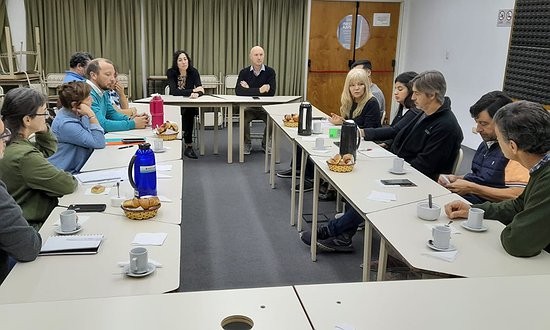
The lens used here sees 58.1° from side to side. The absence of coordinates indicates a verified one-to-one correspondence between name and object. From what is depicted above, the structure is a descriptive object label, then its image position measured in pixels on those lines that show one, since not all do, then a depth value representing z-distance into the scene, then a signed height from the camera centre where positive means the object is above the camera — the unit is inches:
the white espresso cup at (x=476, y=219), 82.1 -25.7
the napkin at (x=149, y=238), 74.4 -28.4
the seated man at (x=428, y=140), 125.3 -20.7
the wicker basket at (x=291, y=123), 175.8 -24.4
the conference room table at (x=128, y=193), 87.0 -27.8
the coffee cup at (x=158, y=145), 131.0 -25.0
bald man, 244.0 -15.8
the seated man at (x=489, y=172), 105.2 -23.7
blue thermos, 92.6 -22.9
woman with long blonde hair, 163.2 -14.7
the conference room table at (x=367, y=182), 95.9 -27.1
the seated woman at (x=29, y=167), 87.9 -21.5
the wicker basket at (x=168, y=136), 145.3 -25.2
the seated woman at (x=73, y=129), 123.4 -20.7
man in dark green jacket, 70.3 -17.4
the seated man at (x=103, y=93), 156.1 -14.5
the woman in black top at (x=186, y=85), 240.4 -17.3
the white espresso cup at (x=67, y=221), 77.2 -26.9
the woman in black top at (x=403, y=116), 157.2 -17.1
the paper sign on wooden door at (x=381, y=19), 329.4 +24.6
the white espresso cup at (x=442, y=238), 74.4 -26.3
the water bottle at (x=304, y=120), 160.7 -21.0
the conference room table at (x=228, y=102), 226.4 -23.2
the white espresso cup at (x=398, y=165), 117.0 -24.9
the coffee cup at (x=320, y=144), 141.1 -24.9
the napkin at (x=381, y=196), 97.6 -27.3
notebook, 70.6 -28.3
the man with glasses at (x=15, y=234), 65.5 -24.8
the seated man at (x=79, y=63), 183.0 -6.4
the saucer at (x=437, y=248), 74.3 -27.9
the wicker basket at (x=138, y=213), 82.7 -27.1
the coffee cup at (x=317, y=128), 163.8 -23.8
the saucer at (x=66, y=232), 76.7 -28.3
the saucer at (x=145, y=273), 64.2 -28.6
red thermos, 163.0 -20.9
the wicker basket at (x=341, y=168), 116.6 -26.0
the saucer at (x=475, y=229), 82.1 -27.3
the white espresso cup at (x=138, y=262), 64.4 -27.2
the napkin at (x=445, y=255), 71.9 -28.2
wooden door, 323.6 +3.5
